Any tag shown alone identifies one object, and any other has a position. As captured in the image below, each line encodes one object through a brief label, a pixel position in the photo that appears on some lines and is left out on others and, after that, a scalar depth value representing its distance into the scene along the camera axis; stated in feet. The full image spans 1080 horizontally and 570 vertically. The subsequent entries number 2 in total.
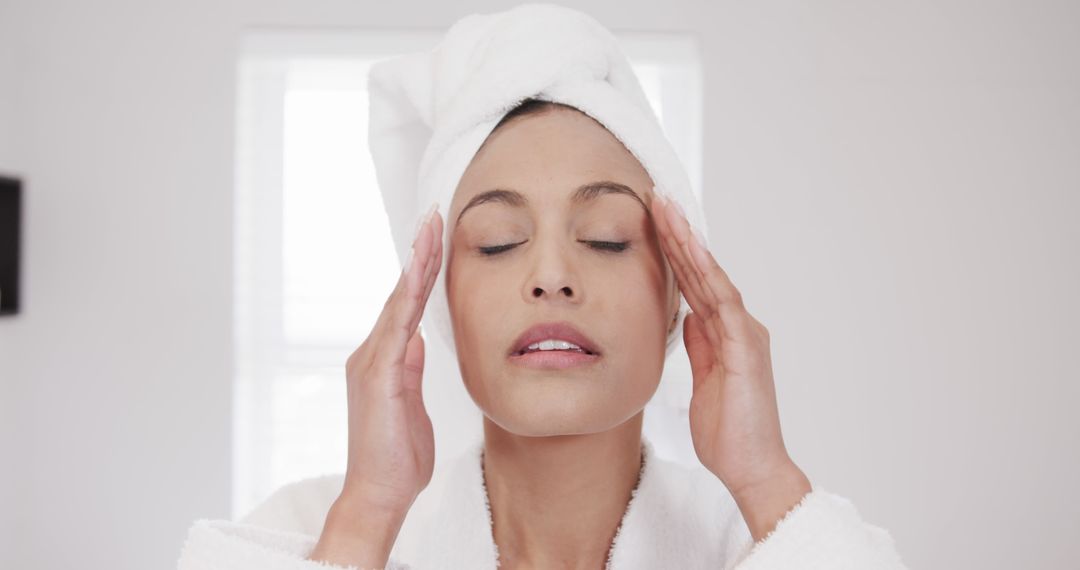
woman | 2.46
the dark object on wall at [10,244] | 6.43
